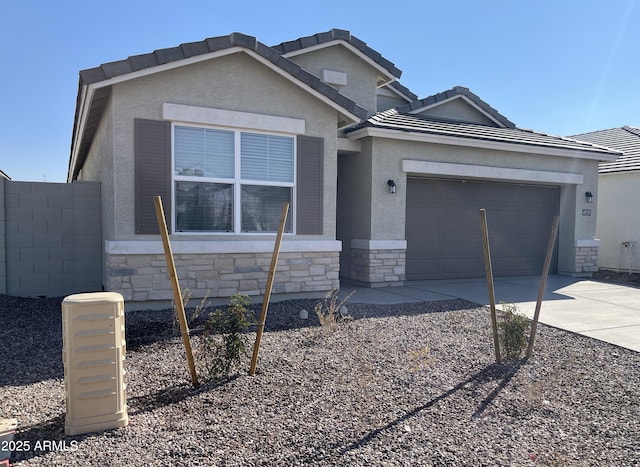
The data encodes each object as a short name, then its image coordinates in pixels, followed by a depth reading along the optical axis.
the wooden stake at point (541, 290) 5.06
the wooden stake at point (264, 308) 4.58
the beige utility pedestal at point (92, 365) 3.34
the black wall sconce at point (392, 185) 9.84
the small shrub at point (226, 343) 4.45
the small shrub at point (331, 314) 6.30
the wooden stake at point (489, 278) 4.89
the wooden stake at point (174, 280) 4.08
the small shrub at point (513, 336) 5.21
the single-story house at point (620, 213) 13.97
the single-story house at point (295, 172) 7.02
